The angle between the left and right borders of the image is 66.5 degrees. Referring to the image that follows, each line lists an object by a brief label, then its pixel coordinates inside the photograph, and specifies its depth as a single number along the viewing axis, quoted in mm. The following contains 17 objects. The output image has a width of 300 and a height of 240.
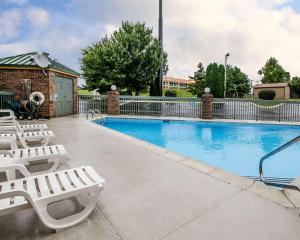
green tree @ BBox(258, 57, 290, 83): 48656
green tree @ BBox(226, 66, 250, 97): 47906
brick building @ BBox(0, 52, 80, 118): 10422
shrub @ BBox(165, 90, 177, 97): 35662
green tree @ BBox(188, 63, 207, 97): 42009
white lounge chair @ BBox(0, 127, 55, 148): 4711
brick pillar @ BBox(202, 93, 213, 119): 13523
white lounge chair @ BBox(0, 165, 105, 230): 1941
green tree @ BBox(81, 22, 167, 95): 17109
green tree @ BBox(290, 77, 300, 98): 46950
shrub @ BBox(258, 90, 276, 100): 38531
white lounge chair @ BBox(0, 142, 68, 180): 3056
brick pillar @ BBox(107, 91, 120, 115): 14828
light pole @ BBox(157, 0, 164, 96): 18609
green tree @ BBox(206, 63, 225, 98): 36562
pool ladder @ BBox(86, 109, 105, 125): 12678
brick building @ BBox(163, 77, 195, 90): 82188
